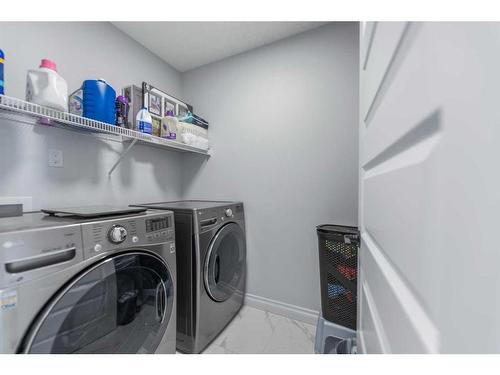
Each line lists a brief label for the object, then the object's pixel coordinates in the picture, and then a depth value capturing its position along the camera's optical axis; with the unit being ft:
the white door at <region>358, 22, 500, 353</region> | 0.73
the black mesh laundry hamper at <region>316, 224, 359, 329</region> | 4.36
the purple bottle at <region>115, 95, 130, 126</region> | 4.55
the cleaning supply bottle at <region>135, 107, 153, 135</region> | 4.87
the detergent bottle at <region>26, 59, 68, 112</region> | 3.08
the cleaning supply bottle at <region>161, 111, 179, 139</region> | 5.56
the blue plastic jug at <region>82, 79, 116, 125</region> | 3.81
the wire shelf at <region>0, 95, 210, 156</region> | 2.84
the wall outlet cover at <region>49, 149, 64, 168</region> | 4.18
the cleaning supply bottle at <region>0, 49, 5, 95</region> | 2.84
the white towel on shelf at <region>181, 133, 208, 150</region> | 5.82
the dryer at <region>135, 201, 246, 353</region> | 4.37
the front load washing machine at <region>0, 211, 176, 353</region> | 2.11
